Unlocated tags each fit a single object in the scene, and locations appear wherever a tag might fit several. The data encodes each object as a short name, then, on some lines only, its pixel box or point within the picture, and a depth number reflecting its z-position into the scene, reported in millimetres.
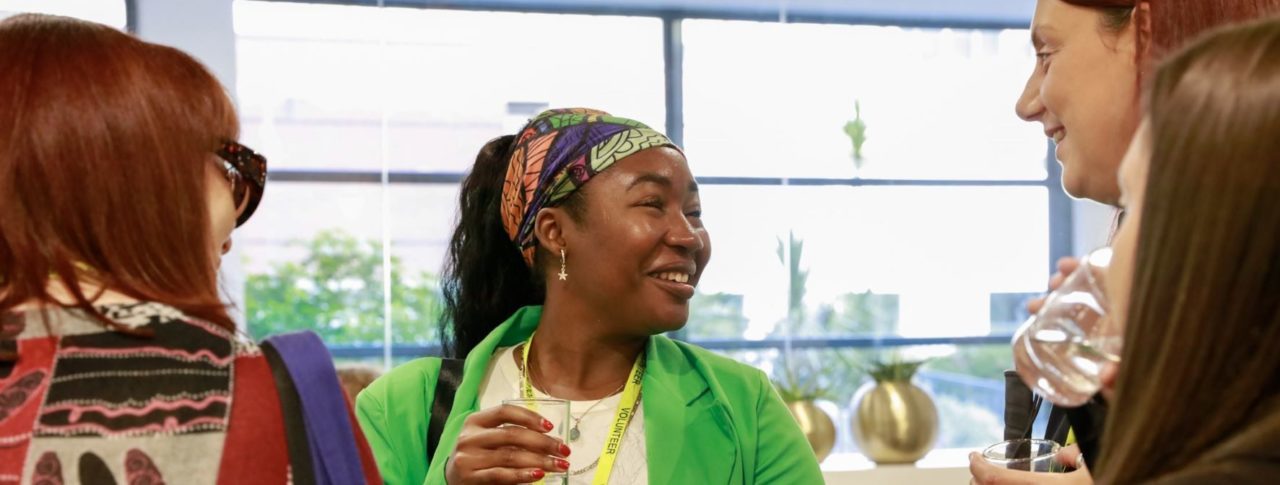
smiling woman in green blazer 2021
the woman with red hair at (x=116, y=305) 1080
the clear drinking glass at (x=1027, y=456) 1594
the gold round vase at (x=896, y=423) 4637
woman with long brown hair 1483
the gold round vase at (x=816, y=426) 4531
